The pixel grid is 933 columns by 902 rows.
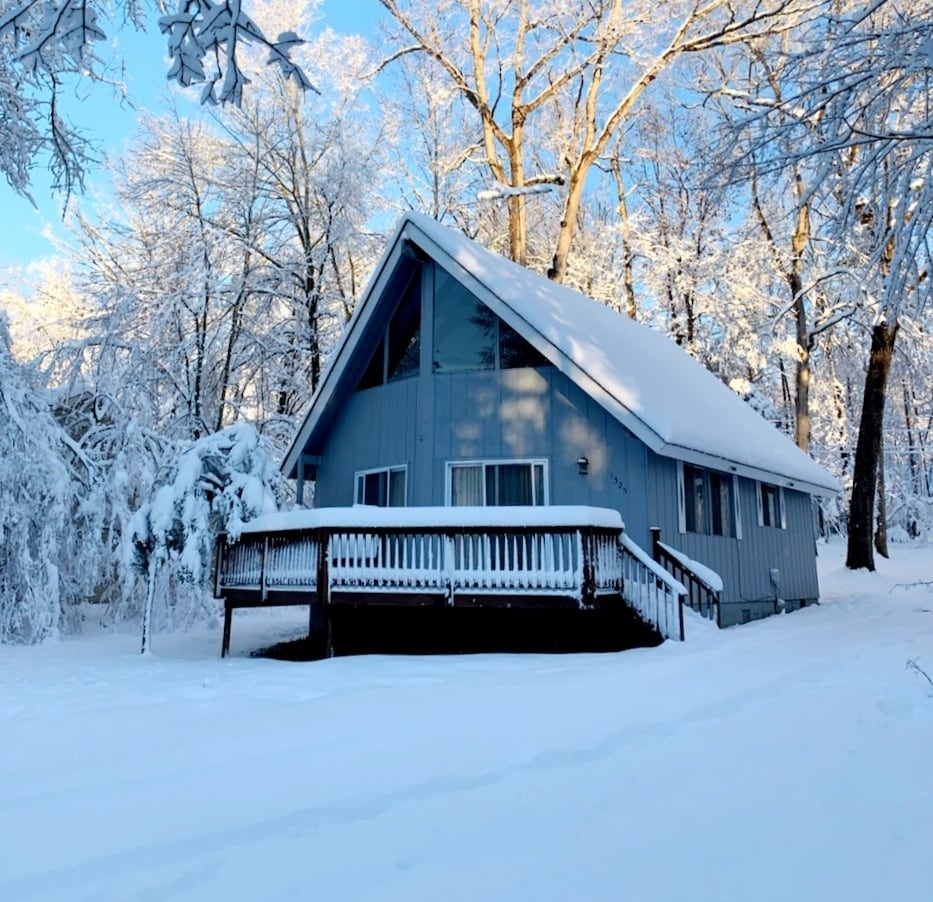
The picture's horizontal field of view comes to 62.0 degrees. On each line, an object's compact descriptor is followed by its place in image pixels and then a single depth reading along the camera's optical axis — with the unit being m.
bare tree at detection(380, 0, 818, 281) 18.80
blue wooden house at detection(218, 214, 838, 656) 9.91
